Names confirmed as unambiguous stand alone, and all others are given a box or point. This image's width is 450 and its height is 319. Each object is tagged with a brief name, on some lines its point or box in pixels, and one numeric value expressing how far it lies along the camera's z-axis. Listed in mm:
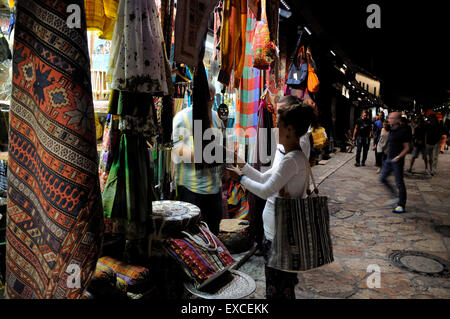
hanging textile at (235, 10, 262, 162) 4898
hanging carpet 1363
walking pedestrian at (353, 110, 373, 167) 13203
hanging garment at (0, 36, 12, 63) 2916
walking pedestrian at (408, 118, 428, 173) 12876
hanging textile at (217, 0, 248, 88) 3260
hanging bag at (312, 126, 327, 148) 5246
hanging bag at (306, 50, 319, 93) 5797
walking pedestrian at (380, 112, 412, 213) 6805
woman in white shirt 2301
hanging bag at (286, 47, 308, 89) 5730
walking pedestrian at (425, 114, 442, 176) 11789
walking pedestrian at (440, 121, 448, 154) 22791
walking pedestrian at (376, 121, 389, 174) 8458
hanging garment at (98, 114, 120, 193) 2840
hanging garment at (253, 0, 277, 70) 3986
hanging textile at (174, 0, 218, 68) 2416
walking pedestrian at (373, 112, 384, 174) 12242
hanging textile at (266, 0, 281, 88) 3852
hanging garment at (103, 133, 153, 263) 2326
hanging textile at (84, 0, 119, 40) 2432
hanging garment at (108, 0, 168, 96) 1979
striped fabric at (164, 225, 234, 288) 2904
